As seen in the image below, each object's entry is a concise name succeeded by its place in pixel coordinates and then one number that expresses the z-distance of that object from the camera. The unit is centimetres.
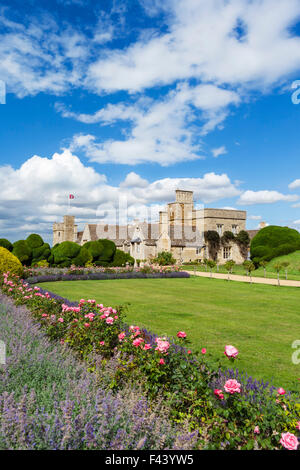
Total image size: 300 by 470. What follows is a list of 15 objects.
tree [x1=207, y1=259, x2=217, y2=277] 2253
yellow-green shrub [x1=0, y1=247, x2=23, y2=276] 1619
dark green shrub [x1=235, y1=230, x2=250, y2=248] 4103
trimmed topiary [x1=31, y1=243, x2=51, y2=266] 2641
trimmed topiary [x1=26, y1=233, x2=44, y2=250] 2624
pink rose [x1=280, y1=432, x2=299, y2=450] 243
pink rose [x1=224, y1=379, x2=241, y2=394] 289
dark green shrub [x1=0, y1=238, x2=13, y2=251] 2470
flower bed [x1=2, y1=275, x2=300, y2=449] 290
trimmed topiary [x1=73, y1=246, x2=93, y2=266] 2753
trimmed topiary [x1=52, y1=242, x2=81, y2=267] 2736
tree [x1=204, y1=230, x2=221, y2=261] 3906
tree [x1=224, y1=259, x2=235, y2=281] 2189
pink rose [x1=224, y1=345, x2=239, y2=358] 306
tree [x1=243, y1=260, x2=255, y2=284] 2022
